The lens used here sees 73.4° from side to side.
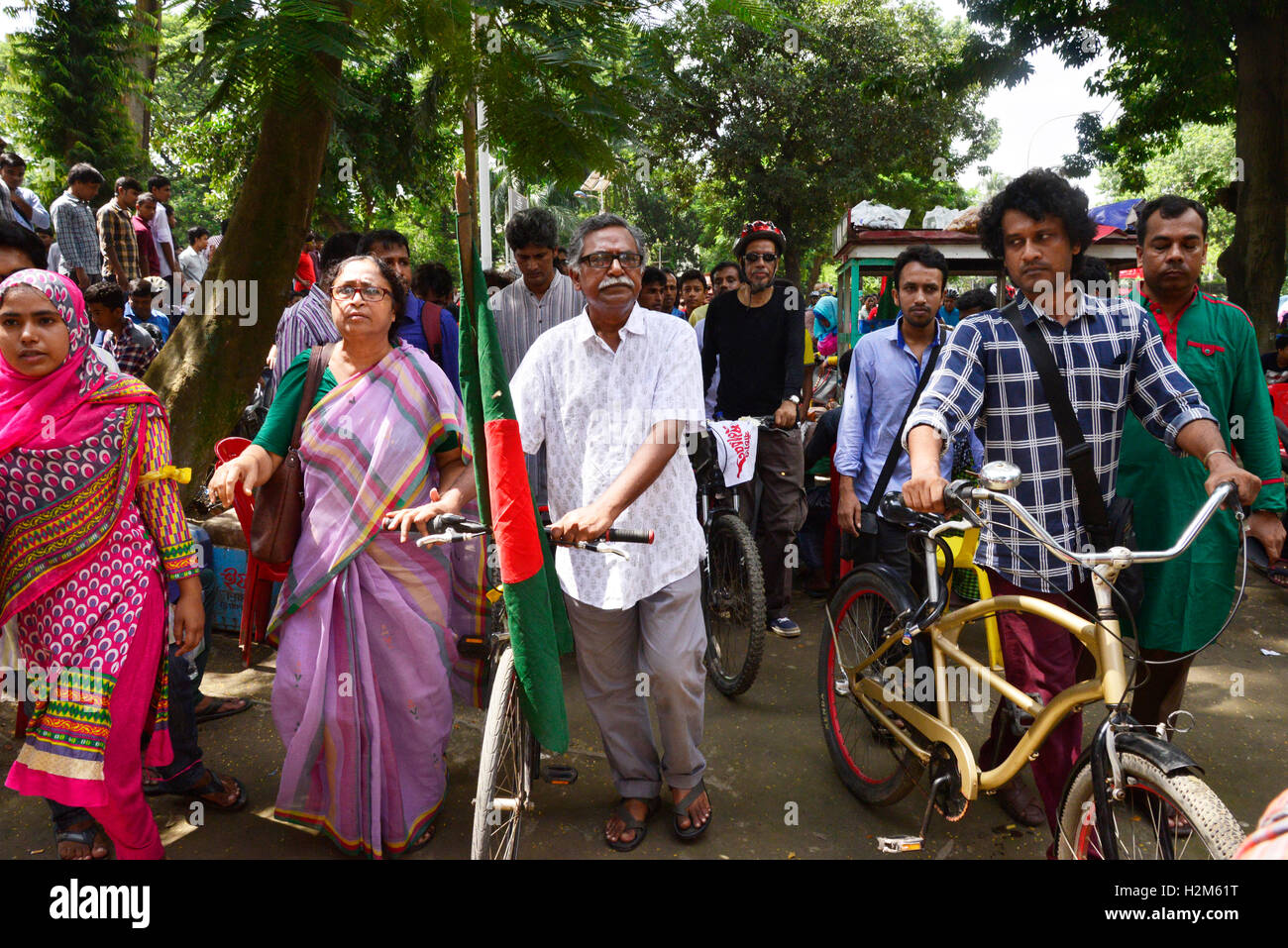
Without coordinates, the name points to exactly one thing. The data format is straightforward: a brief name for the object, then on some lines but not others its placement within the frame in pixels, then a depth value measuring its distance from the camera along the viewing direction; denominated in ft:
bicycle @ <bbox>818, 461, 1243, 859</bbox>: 5.98
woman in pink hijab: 7.54
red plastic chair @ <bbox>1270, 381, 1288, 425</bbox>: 20.89
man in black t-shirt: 15.60
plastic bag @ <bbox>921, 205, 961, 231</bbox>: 34.06
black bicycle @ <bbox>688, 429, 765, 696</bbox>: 12.72
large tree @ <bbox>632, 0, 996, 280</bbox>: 61.67
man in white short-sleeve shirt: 8.78
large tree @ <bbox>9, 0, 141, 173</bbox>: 35.86
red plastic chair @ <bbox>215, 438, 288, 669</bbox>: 9.29
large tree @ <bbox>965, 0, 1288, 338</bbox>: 26.35
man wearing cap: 30.26
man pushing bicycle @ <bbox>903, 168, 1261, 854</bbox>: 7.95
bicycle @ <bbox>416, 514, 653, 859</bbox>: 7.06
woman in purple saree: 8.93
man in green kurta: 9.09
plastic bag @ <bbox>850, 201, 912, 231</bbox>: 31.04
